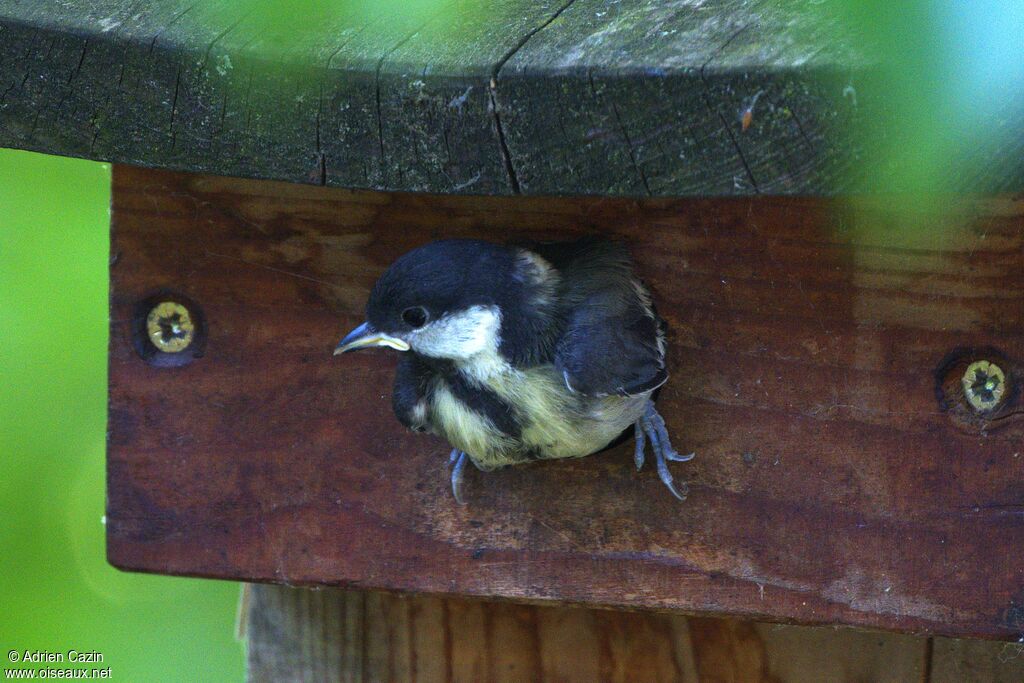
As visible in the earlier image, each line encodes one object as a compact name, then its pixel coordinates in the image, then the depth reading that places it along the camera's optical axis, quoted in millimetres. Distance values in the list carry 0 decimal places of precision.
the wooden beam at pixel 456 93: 3105
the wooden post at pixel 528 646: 3195
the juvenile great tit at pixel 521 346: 3157
